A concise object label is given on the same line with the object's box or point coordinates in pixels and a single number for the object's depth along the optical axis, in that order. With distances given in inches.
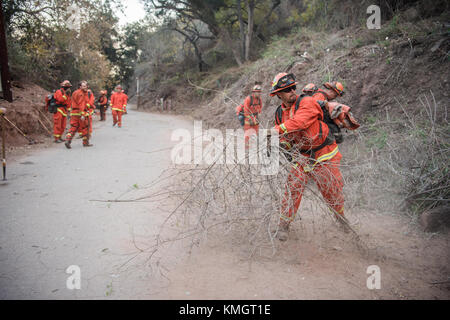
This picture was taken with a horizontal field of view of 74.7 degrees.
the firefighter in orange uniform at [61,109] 341.1
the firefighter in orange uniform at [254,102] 281.9
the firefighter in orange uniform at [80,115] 333.8
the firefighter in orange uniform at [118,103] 507.8
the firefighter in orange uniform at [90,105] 351.6
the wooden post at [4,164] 206.2
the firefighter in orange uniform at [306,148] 121.0
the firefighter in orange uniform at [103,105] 621.1
